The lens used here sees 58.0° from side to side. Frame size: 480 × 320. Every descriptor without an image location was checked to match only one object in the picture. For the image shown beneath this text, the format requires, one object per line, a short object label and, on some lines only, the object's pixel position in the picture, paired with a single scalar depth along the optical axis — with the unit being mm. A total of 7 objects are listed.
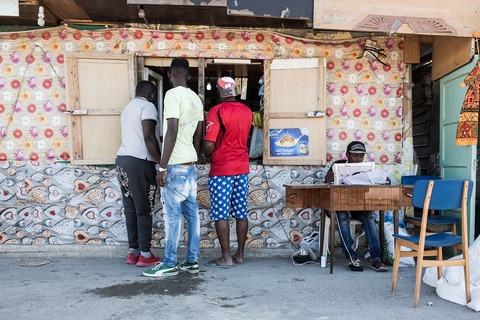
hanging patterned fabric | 4594
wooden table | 4168
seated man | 4438
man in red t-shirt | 4426
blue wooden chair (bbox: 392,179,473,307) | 3346
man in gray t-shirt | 4438
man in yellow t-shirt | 4031
